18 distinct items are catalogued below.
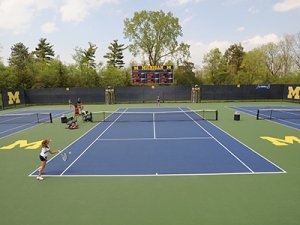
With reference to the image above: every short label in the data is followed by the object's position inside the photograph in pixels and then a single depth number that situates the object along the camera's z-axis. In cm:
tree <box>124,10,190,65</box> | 4575
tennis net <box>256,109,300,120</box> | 2056
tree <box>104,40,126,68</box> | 6724
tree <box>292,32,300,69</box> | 4955
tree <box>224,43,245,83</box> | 6198
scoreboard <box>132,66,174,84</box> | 3262
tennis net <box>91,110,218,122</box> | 2038
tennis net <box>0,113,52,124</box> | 2102
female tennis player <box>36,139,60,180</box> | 791
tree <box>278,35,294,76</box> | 5078
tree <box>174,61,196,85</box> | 5009
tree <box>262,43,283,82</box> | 5184
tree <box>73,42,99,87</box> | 4756
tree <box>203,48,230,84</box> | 5022
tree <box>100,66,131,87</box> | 4822
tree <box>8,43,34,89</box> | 4247
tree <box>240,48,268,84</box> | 5152
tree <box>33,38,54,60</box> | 6581
